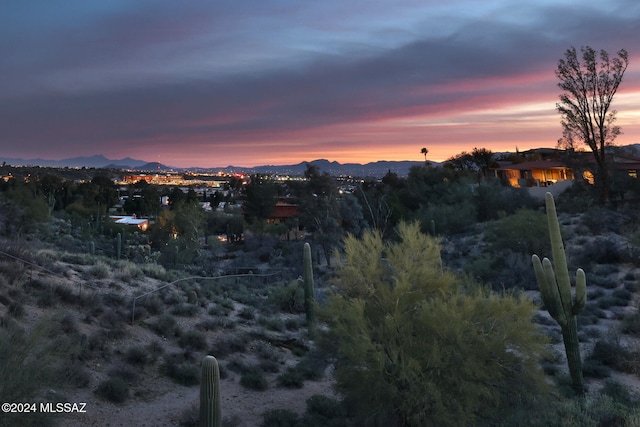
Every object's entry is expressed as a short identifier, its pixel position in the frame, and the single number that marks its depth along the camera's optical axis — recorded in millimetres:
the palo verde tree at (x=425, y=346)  7312
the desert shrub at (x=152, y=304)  14258
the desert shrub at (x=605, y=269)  21931
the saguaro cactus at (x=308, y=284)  13415
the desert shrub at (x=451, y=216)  39156
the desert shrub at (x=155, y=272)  18422
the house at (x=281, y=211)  56781
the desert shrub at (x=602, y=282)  19891
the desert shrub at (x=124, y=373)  9773
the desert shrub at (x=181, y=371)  10648
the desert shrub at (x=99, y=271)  15887
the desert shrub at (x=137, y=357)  10734
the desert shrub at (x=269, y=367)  11891
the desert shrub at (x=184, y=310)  14657
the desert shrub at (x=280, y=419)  8602
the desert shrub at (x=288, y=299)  18406
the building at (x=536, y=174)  52031
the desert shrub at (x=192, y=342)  12406
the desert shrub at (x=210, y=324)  13958
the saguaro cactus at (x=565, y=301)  10078
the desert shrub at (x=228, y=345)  12422
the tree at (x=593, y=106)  34875
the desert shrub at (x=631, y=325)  14409
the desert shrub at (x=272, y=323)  15438
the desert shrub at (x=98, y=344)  10602
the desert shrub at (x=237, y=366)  11572
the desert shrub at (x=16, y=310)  10719
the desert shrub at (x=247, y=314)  16047
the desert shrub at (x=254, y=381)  10680
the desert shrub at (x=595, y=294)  18703
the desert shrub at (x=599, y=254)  24047
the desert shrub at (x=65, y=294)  12734
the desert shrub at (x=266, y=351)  12703
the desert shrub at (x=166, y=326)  12938
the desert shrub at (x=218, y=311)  15500
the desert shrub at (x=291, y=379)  11023
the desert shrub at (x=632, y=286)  18859
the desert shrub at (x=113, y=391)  8953
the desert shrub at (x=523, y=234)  26312
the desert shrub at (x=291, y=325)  15898
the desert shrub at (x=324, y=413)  8594
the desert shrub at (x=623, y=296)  17525
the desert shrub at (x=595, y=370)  11531
